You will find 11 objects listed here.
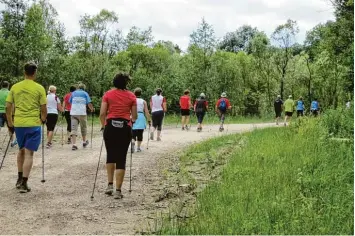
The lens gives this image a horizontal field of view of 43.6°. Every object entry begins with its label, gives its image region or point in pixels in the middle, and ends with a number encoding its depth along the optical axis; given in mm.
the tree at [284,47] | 47312
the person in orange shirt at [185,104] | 21859
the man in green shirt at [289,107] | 25864
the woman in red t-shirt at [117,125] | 7742
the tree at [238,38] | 91194
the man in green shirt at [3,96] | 14227
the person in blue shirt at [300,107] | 29609
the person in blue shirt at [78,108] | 13679
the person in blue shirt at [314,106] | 30691
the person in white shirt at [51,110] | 13906
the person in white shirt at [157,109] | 16203
